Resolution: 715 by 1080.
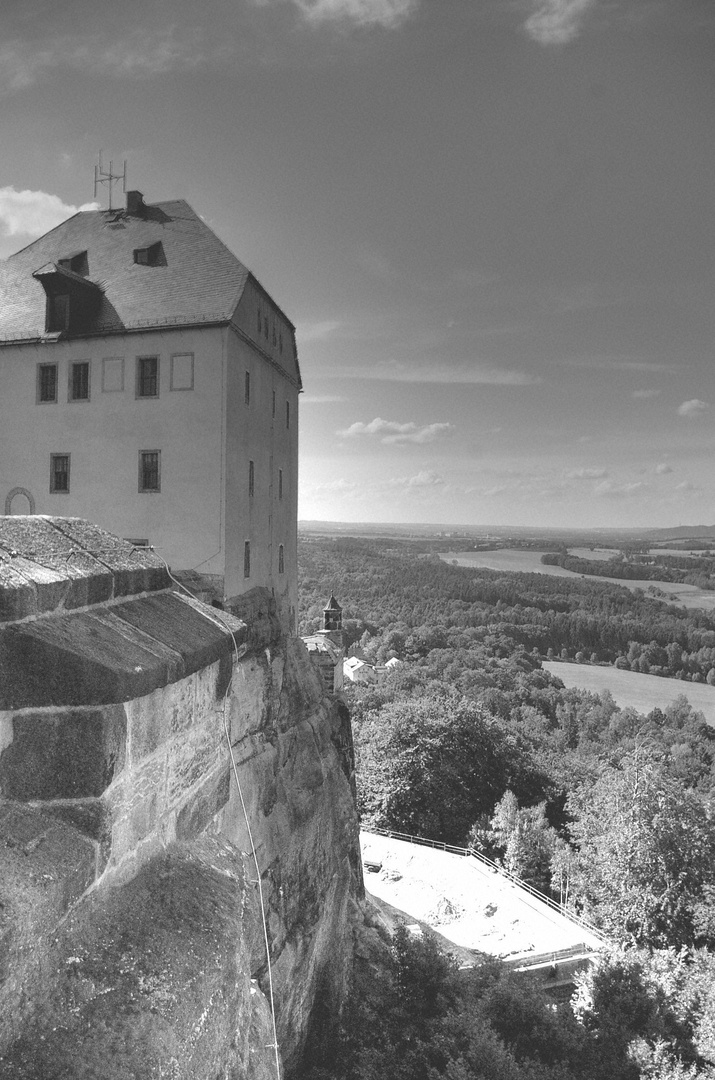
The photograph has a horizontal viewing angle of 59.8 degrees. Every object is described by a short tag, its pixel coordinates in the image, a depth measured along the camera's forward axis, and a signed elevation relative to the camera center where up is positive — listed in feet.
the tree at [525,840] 106.84 -56.52
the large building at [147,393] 57.88 +12.55
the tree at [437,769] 126.93 -53.96
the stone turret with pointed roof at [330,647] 80.69 -18.66
